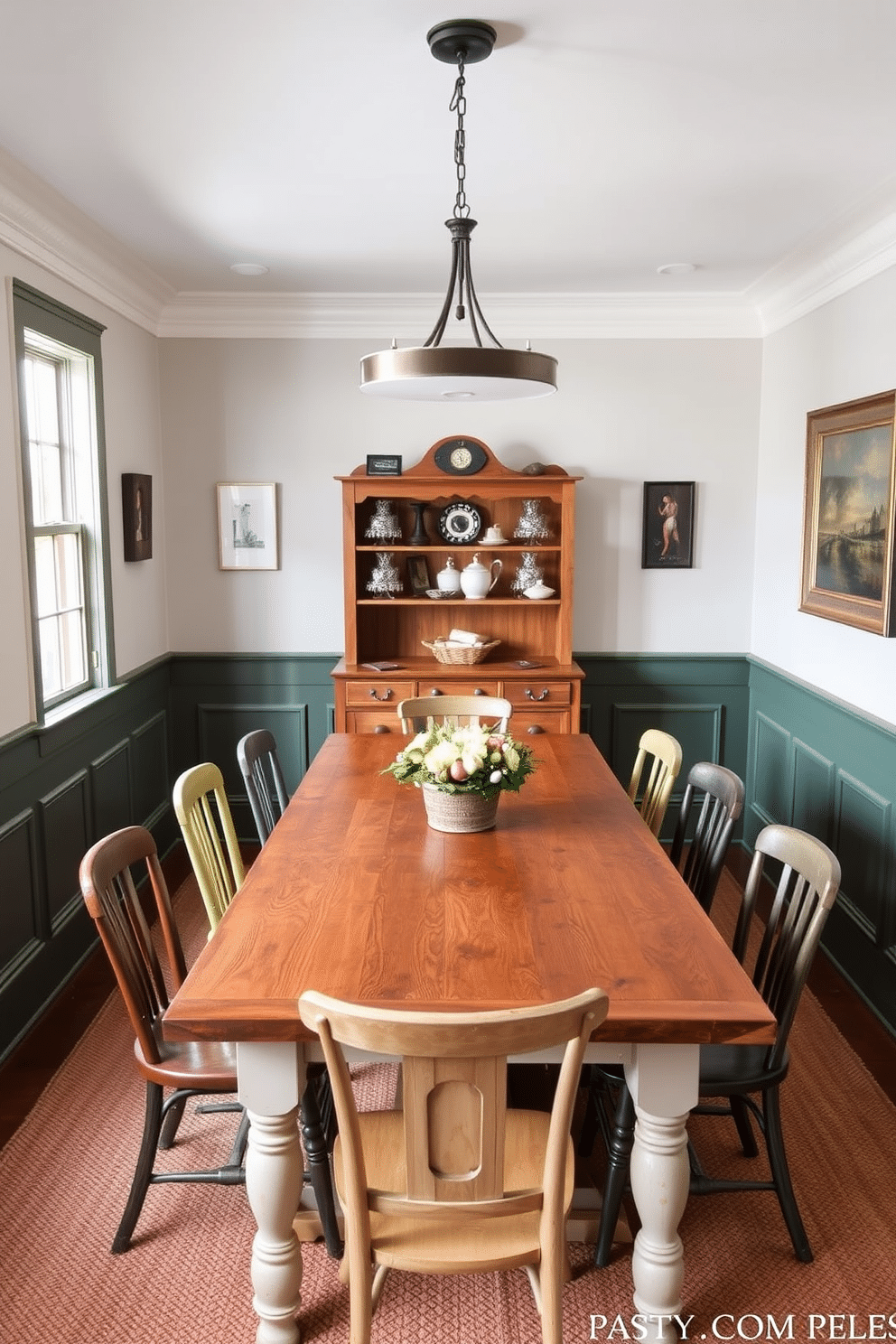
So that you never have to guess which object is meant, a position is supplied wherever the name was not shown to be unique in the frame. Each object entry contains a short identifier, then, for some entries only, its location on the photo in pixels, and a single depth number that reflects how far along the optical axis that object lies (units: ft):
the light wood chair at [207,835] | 8.79
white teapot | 16.14
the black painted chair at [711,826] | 9.23
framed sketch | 16.92
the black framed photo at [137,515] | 14.83
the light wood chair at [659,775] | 10.79
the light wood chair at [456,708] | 13.39
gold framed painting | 11.57
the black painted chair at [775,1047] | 7.36
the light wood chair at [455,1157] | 5.22
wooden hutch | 15.65
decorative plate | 16.52
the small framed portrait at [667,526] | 16.80
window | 12.25
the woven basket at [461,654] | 15.94
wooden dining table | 6.19
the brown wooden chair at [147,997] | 7.32
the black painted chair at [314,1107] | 7.30
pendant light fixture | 7.55
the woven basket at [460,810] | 9.20
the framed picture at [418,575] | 16.72
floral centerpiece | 8.91
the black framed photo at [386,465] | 15.94
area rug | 7.16
